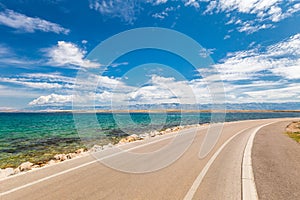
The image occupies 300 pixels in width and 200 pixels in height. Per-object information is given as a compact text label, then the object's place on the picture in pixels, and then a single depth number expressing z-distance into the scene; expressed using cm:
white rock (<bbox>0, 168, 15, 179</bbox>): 748
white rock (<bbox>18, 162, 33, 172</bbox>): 899
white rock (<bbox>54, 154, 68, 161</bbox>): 1142
